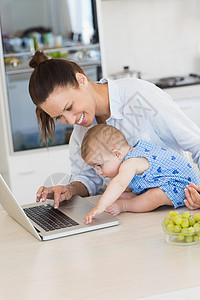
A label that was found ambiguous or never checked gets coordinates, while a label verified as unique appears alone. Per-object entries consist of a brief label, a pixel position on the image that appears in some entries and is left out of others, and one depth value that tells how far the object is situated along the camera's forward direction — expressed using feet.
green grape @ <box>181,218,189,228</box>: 4.01
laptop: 4.58
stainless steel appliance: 12.10
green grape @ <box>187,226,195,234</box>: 3.94
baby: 5.02
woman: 5.45
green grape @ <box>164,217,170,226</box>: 4.13
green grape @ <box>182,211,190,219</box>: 4.06
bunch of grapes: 3.95
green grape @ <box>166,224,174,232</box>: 4.02
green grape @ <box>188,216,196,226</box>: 4.05
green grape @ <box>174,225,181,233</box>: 4.00
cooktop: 12.67
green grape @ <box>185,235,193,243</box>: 3.96
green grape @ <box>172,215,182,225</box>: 4.02
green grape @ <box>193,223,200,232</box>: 3.96
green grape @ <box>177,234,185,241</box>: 3.94
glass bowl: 3.94
